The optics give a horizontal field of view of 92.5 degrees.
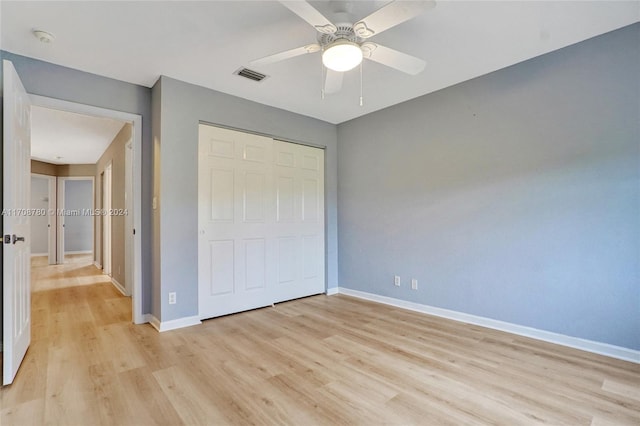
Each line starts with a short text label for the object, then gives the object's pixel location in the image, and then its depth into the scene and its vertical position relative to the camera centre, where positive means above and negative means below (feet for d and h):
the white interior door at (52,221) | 24.70 -0.17
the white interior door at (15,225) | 6.49 -0.15
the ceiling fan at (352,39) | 5.25 +3.60
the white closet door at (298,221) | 13.33 -0.18
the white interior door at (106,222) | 19.81 -0.24
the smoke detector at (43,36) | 7.51 +4.57
